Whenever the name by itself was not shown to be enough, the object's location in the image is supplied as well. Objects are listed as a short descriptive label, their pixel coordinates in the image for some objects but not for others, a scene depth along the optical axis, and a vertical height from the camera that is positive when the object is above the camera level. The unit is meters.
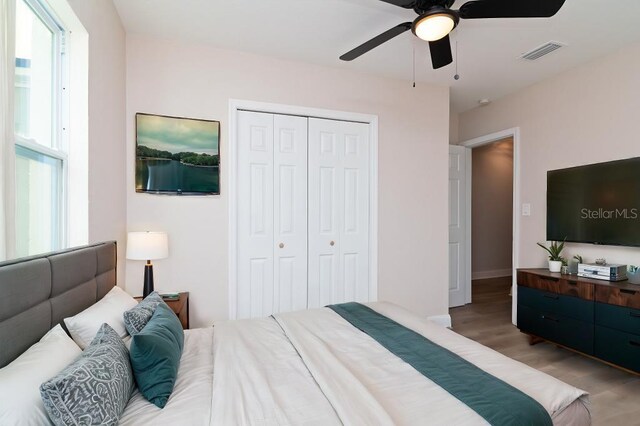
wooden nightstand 2.45 -0.73
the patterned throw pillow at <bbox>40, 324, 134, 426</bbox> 0.87 -0.53
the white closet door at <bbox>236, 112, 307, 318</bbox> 3.07 -0.01
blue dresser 2.47 -0.89
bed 1.06 -0.68
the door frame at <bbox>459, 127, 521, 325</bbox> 3.88 +0.12
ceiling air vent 2.83 +1.50
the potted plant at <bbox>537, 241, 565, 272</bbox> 3.24 -0.46
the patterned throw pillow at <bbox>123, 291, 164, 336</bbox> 1.51 -0.51
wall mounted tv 2.75 +0.09
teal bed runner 1.07 -0.67
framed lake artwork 2.73 +0.51
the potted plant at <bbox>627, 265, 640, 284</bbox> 2.69 -0.52
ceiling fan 1.73 +1.14
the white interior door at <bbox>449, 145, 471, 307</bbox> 4.53 -0.23
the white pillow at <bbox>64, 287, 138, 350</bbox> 1.32 -0.47
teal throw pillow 1.19 -0.59
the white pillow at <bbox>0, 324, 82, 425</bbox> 0.81 -0.47
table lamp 2.39 -0.27
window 1.44 +0.42
